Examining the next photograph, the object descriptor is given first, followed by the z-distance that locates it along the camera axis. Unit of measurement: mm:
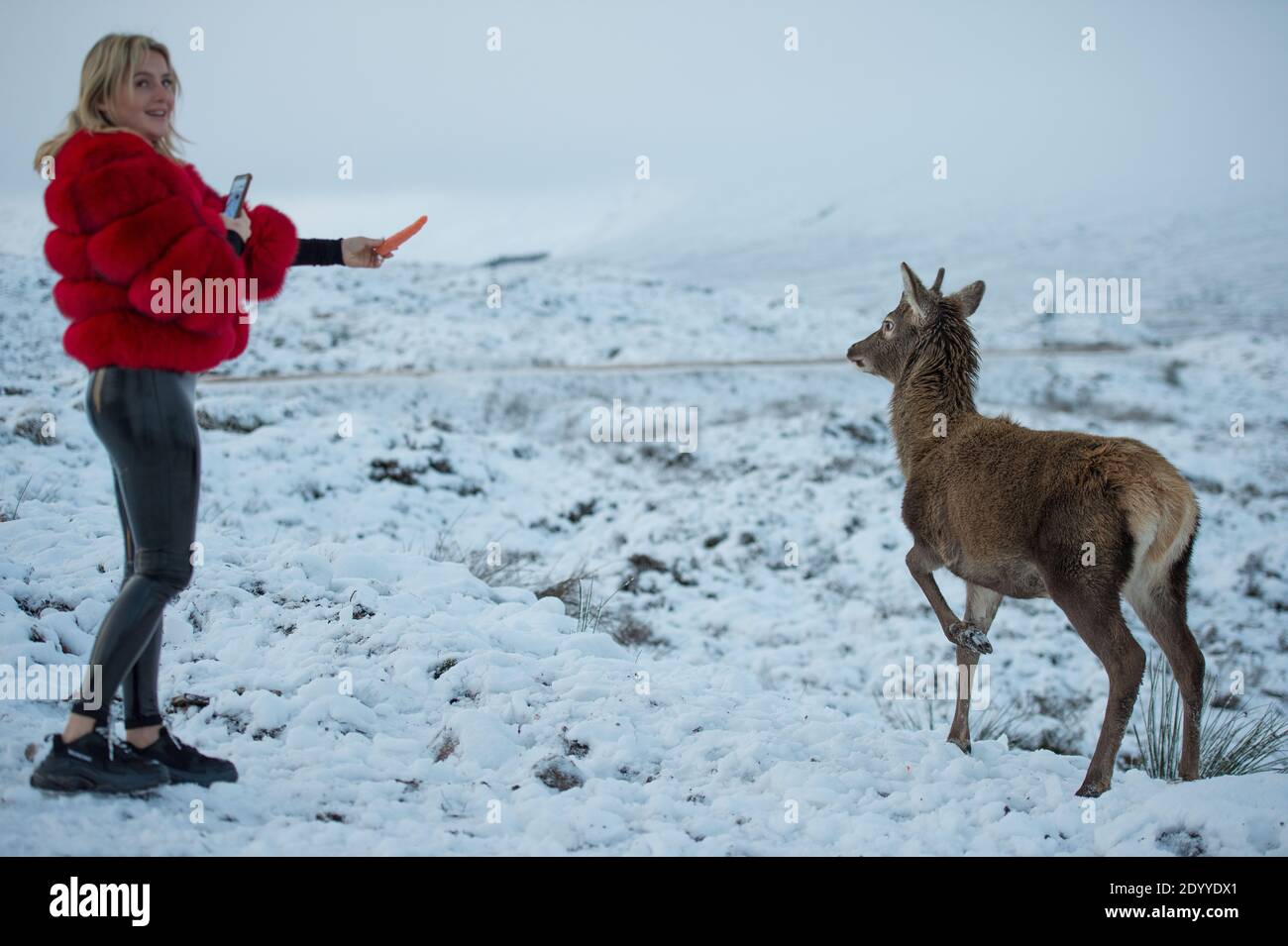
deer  4555
